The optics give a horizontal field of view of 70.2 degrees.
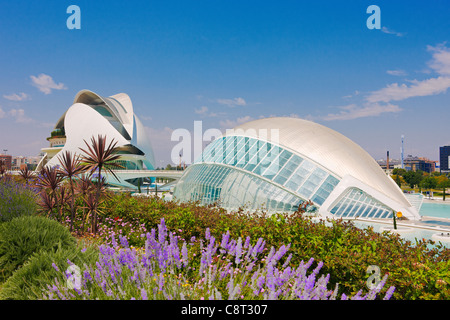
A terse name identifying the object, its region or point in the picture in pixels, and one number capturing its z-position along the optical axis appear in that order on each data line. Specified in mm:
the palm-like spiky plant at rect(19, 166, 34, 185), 18964
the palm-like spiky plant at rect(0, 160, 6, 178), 19412
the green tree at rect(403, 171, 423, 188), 59900
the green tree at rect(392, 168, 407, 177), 78500
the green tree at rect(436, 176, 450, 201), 45900
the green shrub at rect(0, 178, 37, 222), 8983
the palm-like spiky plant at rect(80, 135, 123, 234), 9562
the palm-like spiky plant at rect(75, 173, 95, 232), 11136
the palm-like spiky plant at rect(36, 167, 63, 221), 10805
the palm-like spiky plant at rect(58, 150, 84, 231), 10664
